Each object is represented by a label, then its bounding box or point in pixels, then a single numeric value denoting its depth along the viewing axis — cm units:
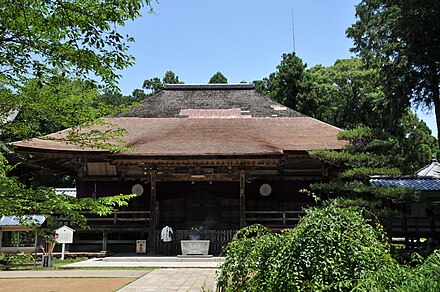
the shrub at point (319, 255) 428
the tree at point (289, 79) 3064
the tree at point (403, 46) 1258
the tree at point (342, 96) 2934
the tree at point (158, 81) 4190
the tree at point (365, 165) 1093
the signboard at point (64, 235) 1286
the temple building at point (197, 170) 1401
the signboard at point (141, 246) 1427
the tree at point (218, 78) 3909
